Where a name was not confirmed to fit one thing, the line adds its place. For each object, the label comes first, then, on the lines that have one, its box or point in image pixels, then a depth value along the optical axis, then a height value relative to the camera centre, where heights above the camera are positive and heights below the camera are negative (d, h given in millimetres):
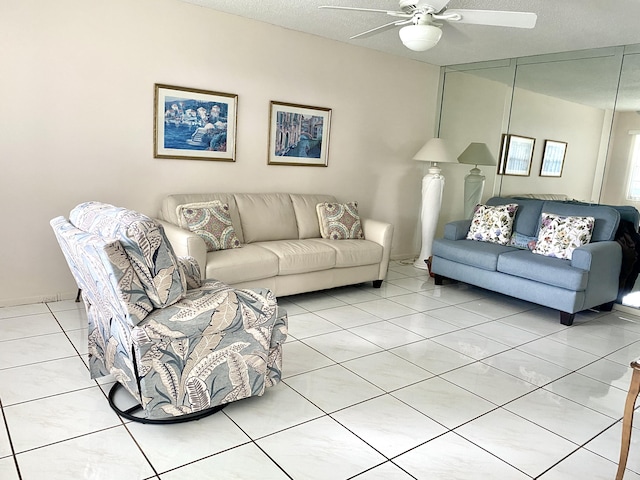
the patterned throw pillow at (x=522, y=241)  4633 -704
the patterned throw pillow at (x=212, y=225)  3746 -617
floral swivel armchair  1957 -784
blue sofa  3856 -823
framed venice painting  4672 +181
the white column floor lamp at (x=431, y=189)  5281 -300
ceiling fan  2891 +917
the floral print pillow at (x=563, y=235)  4145 -552
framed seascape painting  3982 +185
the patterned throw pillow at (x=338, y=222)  4562 -629
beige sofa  3590 -804
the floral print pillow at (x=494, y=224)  4715 -569
